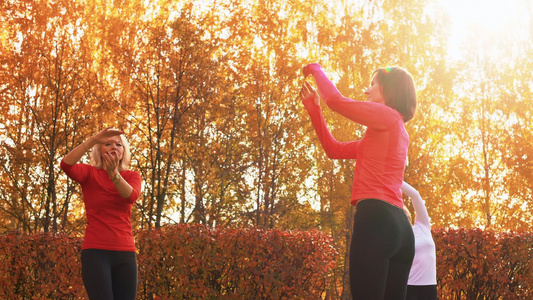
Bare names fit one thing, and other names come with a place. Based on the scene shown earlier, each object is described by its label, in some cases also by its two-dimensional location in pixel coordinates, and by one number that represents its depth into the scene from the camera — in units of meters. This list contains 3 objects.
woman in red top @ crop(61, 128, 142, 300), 3.69
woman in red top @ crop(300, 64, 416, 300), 2.41
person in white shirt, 4.58
